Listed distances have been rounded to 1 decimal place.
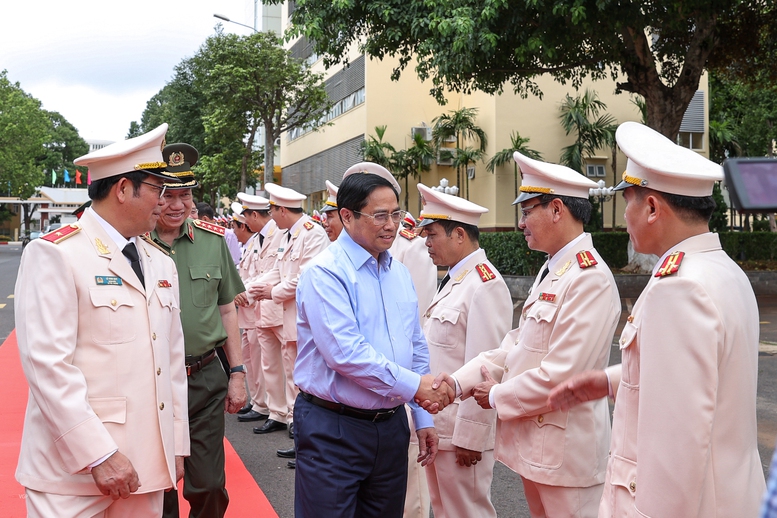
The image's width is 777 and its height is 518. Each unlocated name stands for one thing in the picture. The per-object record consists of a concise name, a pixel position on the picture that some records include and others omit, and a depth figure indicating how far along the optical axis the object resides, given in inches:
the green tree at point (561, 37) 493.0
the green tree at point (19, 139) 1930.4
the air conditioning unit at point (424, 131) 1107.3
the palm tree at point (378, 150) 1078.4
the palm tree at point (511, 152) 954.7
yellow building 999.0
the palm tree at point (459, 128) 1012.5
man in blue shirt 114.0
